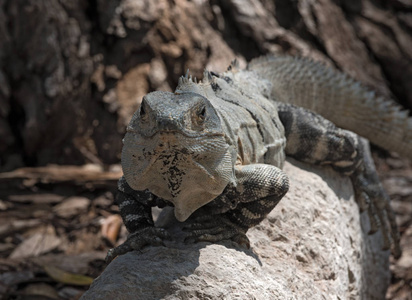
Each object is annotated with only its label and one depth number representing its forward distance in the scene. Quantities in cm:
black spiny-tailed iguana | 524
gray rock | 546
